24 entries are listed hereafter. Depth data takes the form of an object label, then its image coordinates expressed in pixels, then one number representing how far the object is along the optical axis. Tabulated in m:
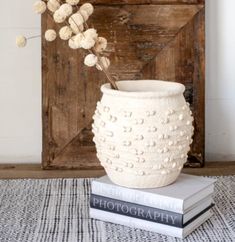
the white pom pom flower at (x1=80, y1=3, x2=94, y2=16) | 1.78
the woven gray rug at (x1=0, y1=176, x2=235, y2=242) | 1.69
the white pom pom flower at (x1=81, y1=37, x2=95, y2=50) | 1.67
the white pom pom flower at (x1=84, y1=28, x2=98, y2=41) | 1.67
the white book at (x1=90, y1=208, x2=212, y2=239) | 1.69
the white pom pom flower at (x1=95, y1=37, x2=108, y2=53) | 1.73
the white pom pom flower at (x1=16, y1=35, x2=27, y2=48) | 1.77
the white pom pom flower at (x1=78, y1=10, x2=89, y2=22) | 1.74
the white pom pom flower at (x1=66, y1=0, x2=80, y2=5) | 1.77
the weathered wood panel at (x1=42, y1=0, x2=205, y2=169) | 2.07
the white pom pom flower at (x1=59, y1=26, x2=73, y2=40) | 1.72
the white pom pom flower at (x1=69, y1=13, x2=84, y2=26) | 1.71
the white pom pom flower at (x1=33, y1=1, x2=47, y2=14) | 1.77
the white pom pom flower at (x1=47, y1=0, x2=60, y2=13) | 1.75
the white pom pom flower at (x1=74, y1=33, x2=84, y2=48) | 1.68
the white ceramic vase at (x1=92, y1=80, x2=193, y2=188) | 1.69
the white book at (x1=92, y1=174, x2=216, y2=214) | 1.68
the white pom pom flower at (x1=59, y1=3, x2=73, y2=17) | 1.70
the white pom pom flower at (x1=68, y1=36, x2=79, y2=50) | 1.71
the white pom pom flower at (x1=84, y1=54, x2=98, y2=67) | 1.70
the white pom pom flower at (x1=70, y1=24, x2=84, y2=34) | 1.71
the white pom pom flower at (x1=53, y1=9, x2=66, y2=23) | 1.71
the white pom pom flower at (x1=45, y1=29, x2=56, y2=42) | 1.78
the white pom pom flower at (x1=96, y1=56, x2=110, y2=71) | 1.74
